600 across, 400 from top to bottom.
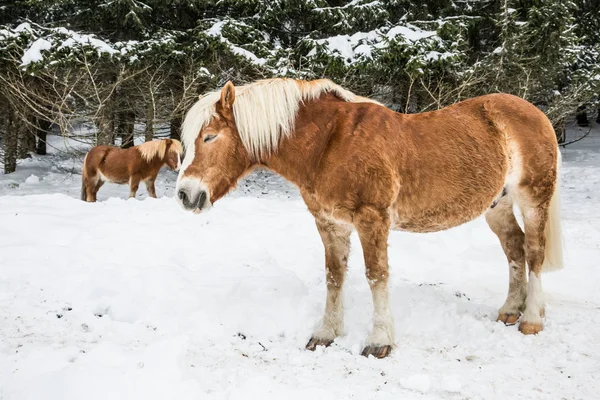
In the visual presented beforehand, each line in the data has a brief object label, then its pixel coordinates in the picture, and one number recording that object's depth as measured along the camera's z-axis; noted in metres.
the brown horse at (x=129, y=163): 9.80
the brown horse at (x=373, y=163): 2.97
